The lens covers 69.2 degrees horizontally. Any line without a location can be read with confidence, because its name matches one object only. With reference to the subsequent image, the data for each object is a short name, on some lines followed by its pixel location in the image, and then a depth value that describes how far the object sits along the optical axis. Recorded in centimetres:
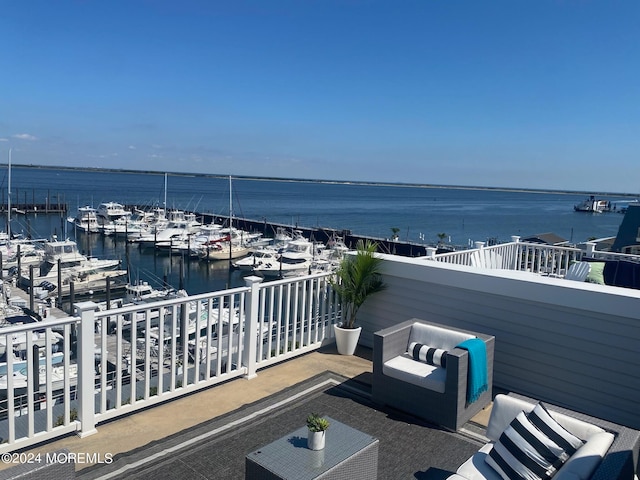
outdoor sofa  195
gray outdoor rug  278
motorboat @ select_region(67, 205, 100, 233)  4549
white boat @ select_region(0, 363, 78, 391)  1294
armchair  336
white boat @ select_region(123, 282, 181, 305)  2469
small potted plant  220
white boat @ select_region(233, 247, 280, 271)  3275
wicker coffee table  204
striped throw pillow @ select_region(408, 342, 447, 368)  369
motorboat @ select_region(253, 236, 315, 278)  3178
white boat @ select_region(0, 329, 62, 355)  1536
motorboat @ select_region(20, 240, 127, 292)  2845
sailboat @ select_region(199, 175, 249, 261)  3612
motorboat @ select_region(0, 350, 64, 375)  1382
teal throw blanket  343
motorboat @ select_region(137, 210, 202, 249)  3931
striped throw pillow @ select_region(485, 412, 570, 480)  215
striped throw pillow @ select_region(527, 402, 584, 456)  220
